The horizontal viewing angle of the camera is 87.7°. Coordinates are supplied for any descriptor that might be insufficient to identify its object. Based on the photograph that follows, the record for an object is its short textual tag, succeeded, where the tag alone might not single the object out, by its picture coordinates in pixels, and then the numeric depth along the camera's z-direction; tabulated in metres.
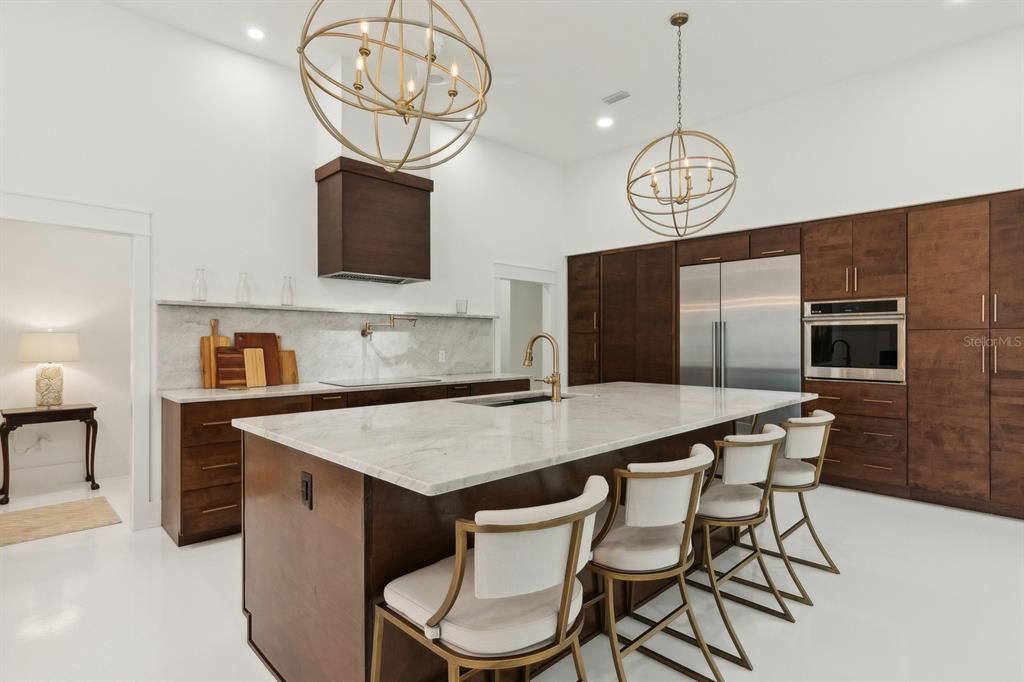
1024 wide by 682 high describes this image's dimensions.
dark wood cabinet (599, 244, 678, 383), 5.56
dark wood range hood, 4.14
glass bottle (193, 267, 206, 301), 3.69
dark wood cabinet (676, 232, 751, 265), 5.02
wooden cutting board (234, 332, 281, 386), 3.96
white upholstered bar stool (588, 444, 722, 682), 1.69
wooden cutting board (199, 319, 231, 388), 3.71
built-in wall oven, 4.12
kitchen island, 1.52
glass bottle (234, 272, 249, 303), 3.93
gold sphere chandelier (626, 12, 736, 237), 5.22
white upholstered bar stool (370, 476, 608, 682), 1.24
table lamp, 4.28
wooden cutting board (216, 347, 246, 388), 3.75
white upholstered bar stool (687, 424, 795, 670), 2.15
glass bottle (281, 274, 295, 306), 4.16
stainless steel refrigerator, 4.70
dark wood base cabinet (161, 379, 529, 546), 3.18
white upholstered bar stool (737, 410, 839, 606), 2.62
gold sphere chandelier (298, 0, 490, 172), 3.63
